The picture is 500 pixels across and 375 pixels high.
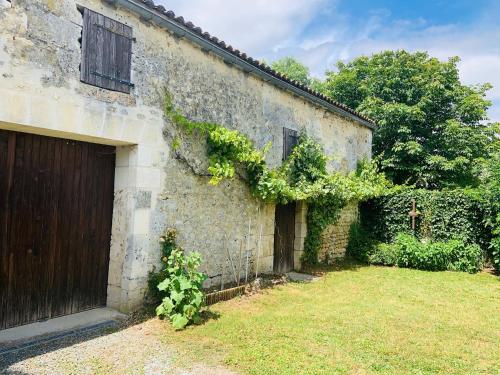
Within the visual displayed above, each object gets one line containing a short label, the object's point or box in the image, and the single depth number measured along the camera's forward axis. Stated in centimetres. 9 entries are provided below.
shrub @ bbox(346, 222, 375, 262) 1166
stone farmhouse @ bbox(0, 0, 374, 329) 443
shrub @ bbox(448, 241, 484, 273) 1038
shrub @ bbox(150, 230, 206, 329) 514
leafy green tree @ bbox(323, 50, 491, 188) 1641
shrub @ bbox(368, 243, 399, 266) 1105
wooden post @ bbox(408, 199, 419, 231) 1134
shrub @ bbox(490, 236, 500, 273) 974
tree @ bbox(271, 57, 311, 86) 3294
